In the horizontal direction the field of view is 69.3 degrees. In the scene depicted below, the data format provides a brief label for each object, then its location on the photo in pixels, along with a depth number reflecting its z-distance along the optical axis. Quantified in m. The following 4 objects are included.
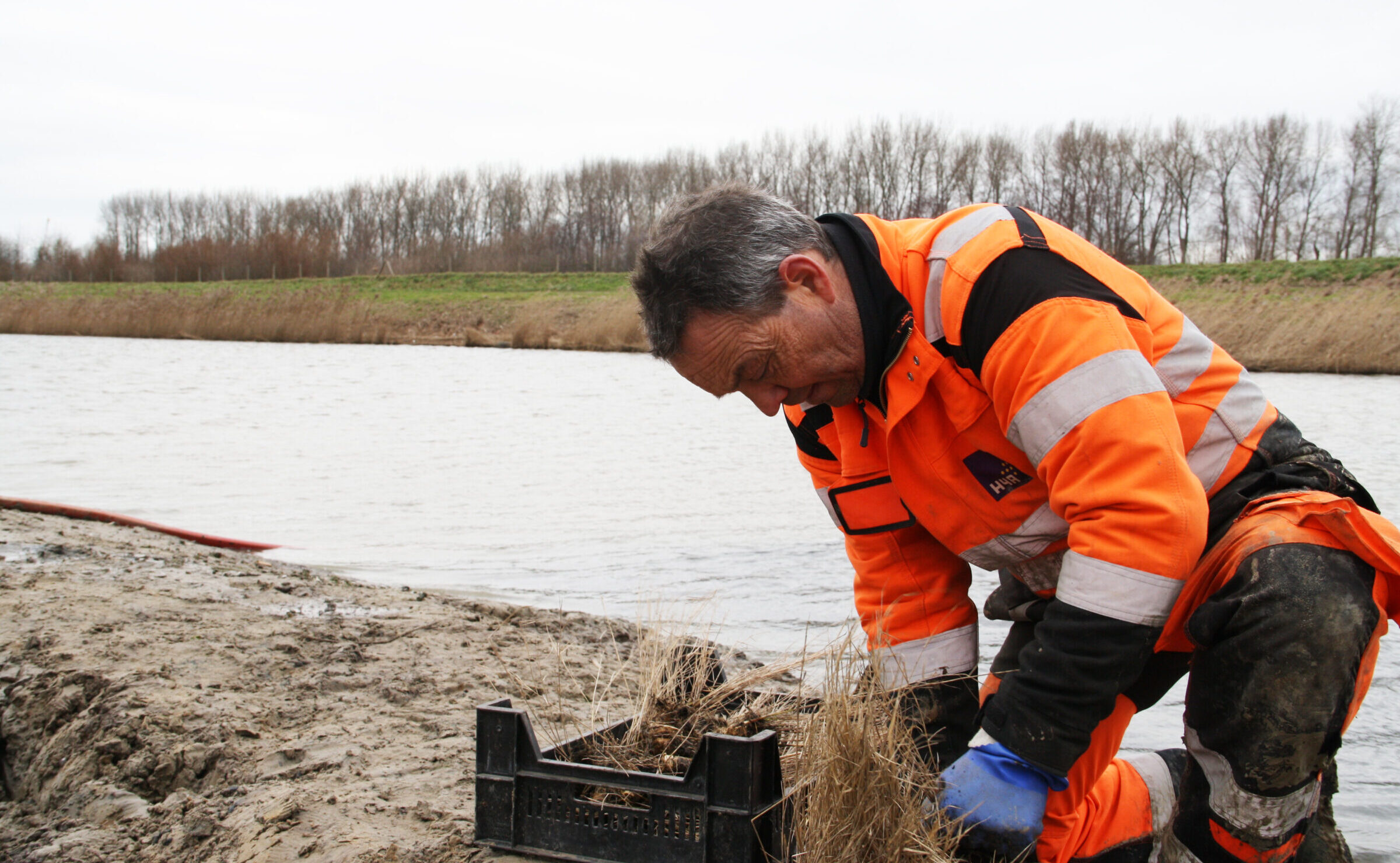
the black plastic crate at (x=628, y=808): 1.92
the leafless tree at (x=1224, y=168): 49.44
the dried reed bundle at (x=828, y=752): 1.91
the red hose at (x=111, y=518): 5.88
